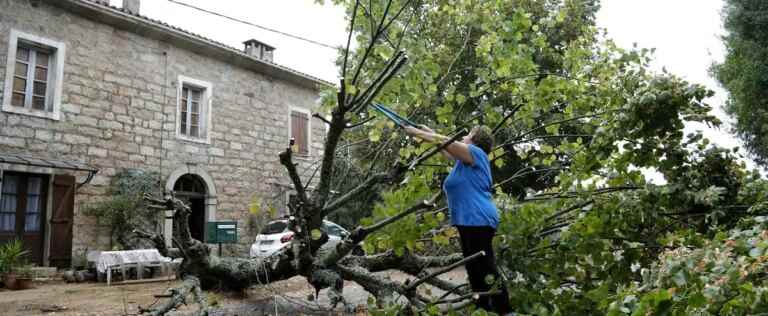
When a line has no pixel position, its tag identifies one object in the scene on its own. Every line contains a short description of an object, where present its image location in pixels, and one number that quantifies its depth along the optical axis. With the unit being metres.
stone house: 10.03
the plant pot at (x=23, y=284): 8.19
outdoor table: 9.28
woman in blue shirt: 3.49
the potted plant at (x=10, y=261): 8.17
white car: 11.60
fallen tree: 3.59
